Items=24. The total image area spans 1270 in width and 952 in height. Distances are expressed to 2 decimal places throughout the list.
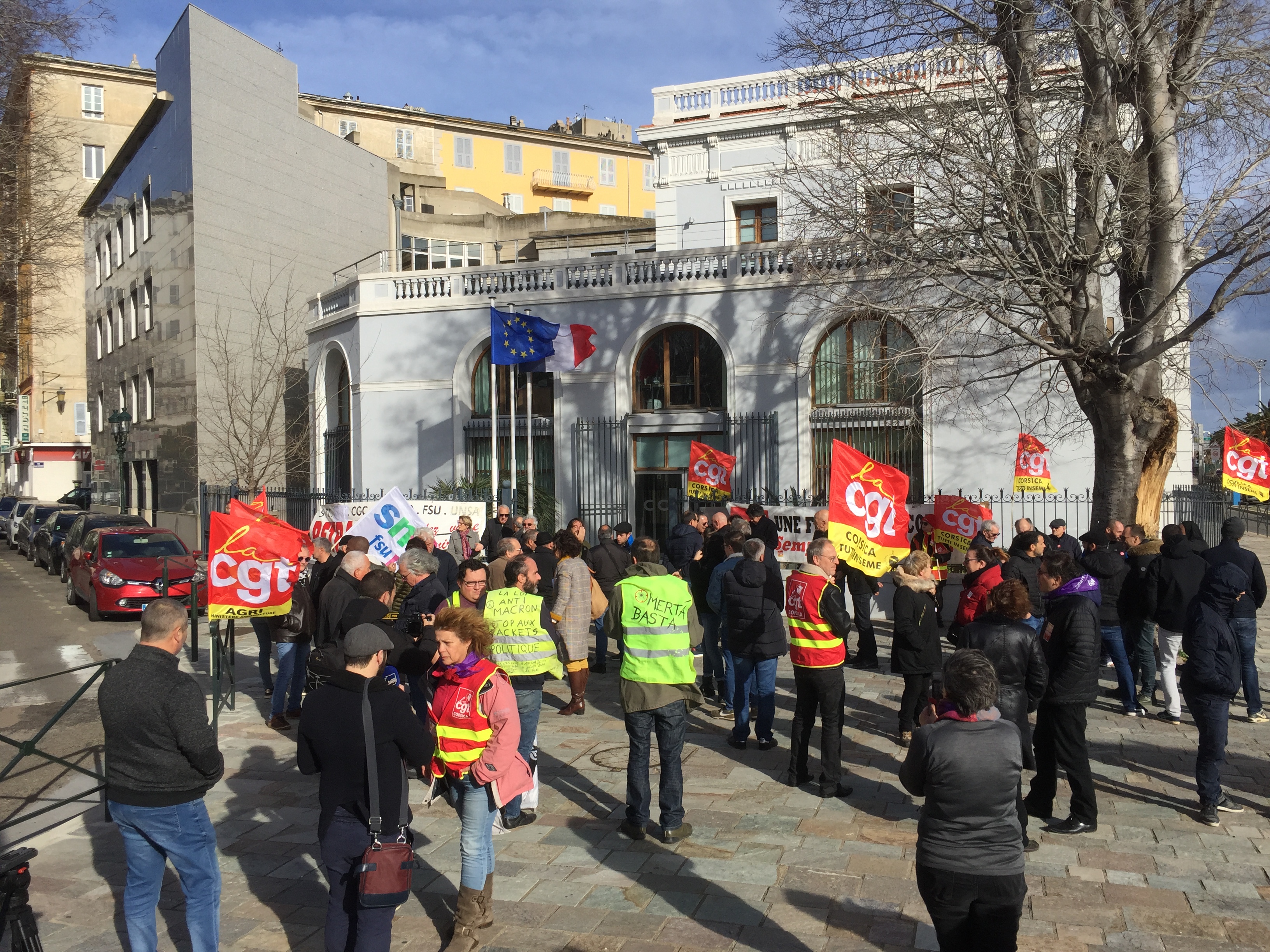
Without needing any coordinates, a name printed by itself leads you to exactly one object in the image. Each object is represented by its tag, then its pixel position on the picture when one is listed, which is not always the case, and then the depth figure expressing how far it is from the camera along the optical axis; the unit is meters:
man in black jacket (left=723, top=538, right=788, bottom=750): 8.24
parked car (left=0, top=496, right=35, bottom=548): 35.28
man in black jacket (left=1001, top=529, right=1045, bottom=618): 9.45
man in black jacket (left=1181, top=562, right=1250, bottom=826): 6.86
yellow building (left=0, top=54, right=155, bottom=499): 42.88
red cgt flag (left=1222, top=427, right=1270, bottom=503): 15.13
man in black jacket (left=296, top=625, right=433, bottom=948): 4.38
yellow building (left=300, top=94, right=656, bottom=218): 49.69
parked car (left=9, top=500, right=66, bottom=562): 29.42
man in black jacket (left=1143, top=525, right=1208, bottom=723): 8.99
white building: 20.95
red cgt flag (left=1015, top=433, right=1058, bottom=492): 16.98
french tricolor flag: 22.08
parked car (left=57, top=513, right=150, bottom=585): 21.08
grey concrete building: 29.78
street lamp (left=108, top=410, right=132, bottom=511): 30.23
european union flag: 20.78
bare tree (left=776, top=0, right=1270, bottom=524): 12.35
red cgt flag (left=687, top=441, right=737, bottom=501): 17.97
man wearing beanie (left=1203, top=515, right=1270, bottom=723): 8.26
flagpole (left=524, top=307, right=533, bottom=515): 20.72
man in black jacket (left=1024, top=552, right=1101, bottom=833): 6.61
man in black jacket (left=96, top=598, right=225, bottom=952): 4.55
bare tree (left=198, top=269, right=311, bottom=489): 29.62
